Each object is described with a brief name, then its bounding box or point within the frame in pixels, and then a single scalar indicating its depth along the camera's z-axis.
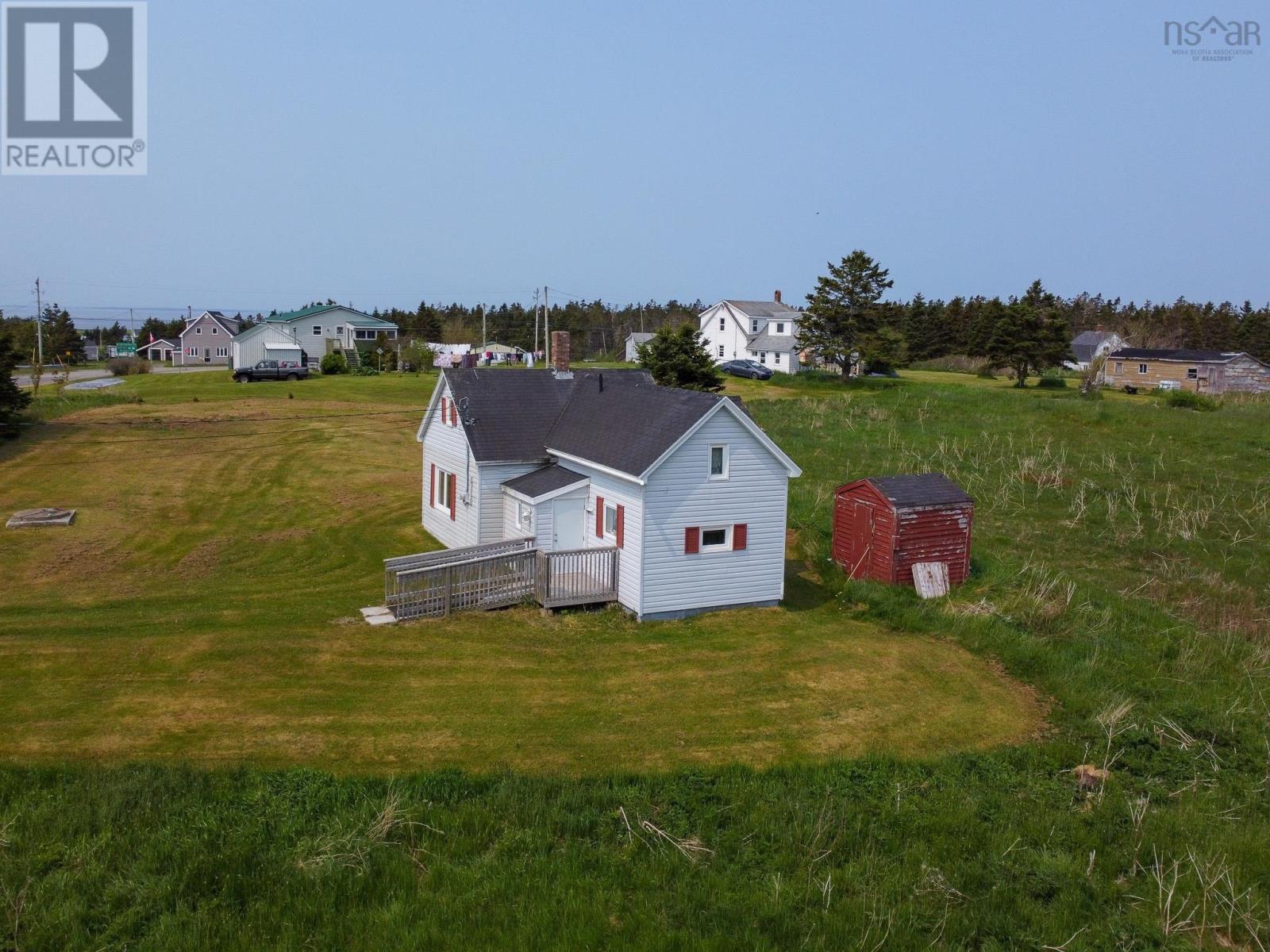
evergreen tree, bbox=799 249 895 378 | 65.94
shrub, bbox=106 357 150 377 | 70.75
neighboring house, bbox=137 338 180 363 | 98.00
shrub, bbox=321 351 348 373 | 71.56
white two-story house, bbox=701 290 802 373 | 79.81
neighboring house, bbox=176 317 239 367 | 86.69
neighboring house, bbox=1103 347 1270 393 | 71.69
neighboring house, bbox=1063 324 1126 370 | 95.81
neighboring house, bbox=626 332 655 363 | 89.88
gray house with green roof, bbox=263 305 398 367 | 79.25
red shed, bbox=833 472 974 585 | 24.11
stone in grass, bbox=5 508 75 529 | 28.66
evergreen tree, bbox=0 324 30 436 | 37.28
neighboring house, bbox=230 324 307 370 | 69.56
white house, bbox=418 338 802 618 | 22.42
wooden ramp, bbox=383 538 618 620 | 22.16
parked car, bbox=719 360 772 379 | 70.81
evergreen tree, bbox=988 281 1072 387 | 66.94
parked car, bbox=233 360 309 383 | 64.00
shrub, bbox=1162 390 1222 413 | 54.41
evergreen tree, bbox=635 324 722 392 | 51.09
